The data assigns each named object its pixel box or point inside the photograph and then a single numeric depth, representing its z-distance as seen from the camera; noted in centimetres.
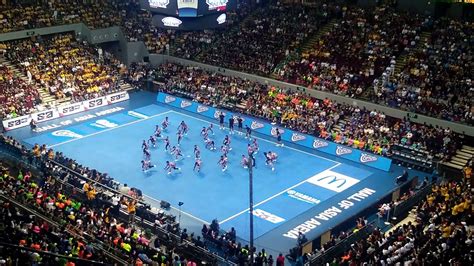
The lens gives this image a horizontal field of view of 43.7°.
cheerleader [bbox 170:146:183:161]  3652
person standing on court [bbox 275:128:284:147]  3978
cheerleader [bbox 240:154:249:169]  3545
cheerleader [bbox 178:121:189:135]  3991
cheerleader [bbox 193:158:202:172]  3457
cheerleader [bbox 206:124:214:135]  4016
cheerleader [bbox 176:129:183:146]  3859
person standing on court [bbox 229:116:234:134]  4126
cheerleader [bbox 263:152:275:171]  3531
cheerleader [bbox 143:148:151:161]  3456
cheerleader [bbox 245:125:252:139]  3997
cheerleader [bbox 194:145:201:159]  3492
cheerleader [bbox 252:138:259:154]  3744
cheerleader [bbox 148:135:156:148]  3809
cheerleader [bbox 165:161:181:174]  3428
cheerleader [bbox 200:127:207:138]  3922
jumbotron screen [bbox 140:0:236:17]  2792
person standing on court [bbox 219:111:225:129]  4228
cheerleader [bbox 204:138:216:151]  3822
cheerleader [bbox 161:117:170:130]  4091
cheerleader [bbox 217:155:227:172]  3460
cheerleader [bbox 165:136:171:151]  3733
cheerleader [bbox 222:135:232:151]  3663
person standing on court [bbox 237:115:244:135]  4175
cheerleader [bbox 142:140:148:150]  3556
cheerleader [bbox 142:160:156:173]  3453
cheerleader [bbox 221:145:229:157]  3556
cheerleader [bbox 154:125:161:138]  3925
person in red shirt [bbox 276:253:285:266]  2412
